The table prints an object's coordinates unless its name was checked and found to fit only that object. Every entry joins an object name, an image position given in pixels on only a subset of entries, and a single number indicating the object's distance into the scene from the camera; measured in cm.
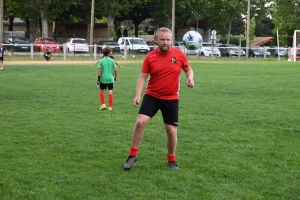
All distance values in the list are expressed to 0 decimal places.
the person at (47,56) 3878
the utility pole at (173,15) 5138
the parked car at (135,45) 4650
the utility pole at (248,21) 5182
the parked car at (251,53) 5085
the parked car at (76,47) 4801
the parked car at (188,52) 4904
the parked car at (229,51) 5116
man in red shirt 694
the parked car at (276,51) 5038
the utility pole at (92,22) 4790
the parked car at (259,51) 5038
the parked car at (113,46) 4591
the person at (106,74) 1270
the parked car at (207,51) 4991
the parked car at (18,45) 4332
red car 4427
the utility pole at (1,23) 4038
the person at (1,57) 2753
